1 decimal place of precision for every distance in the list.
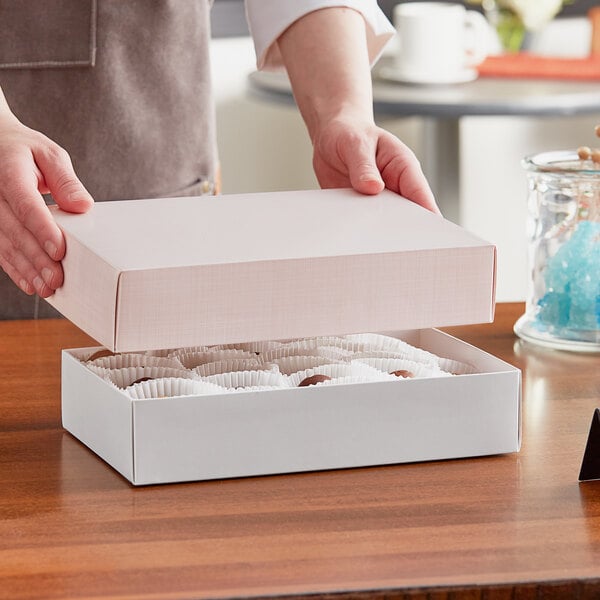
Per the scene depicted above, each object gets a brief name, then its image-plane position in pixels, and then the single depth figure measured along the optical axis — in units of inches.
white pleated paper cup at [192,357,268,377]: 66.1
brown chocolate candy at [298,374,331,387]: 64.6
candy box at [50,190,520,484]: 62.0
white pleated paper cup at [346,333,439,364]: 67.4
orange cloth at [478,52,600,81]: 162.6
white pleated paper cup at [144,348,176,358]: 67.8
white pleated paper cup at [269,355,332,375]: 66.4
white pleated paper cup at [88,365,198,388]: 65.4
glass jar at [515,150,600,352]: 73.7
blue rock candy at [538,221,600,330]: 73.5
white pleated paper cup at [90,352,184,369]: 66.4
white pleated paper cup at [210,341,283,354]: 68.0
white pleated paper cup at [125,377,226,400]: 64.0
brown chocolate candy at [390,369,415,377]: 65.5
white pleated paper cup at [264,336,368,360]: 67.2
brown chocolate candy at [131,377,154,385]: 65.3
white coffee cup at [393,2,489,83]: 158.8
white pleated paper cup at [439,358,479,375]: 67.0
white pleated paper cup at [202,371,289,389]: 64.8
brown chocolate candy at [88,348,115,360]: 67.4
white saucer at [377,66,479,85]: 157.9
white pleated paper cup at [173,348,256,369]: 67.1
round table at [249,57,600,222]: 141.8
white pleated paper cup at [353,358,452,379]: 65.7
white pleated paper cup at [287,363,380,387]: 65.0
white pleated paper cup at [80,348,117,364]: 67.2
